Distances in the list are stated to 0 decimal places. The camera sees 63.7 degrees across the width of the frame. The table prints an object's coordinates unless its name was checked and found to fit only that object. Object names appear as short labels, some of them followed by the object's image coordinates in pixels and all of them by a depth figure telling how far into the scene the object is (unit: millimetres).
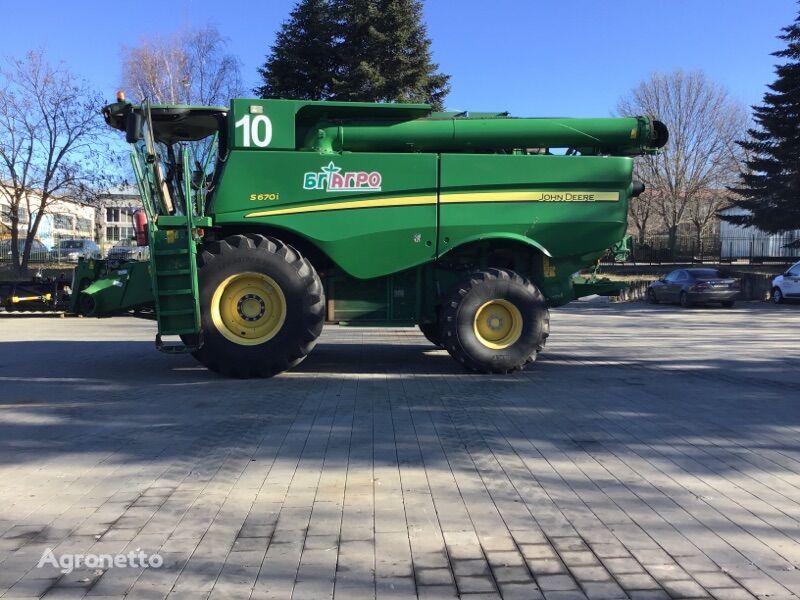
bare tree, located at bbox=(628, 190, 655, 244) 42656
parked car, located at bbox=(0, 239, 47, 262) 34344
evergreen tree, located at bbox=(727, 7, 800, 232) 30828
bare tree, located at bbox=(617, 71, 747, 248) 41594
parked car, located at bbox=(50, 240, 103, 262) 34022
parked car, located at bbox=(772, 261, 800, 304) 22719
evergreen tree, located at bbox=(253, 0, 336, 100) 28375
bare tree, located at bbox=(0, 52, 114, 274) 26203
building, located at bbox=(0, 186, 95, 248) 28734
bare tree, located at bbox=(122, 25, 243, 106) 30375
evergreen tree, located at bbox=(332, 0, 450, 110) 26984
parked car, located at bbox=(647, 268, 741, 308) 22047
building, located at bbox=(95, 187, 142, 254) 28531
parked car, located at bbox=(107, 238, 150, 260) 27372
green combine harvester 7914
